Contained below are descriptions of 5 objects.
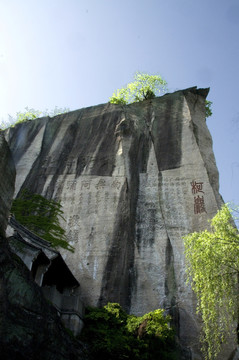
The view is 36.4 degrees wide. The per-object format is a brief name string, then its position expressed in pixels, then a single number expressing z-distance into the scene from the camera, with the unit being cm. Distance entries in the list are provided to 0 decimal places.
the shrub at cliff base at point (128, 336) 813
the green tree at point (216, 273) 794
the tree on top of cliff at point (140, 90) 2003
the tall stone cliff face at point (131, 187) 1138
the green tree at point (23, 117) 2127
